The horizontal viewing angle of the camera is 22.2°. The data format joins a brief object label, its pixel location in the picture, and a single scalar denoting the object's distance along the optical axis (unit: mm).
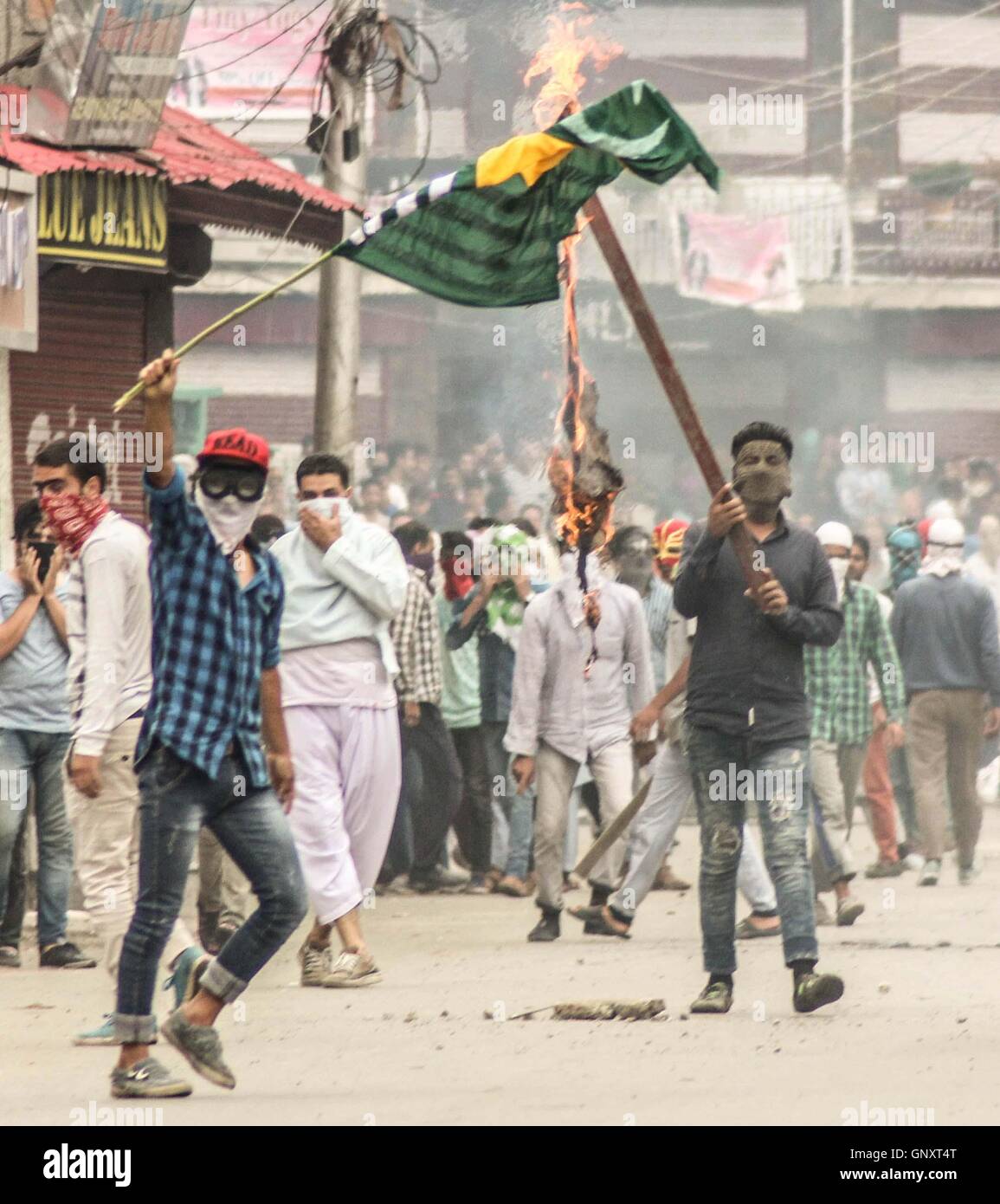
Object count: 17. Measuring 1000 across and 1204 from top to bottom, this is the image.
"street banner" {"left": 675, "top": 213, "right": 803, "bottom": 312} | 30844
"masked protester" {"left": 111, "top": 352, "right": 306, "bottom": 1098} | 6699
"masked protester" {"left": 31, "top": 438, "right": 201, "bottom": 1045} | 7641
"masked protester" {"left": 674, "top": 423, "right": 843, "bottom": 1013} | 8289
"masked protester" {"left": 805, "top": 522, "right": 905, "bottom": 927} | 12219
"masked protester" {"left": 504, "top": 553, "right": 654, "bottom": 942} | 10984
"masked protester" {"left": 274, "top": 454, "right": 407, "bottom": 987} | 9336
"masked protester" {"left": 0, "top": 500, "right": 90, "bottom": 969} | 9906
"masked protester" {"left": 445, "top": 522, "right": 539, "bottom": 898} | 13922
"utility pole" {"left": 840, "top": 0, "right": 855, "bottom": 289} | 31609
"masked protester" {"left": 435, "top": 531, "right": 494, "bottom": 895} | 13992
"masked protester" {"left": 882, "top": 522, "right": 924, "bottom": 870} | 15719
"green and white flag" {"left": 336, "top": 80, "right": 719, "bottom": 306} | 7914
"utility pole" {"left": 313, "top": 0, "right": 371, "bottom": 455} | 13523
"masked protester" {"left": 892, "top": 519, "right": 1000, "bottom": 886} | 13648
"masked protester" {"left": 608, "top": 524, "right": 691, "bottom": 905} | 14031
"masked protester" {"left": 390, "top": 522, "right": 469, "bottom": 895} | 13297
